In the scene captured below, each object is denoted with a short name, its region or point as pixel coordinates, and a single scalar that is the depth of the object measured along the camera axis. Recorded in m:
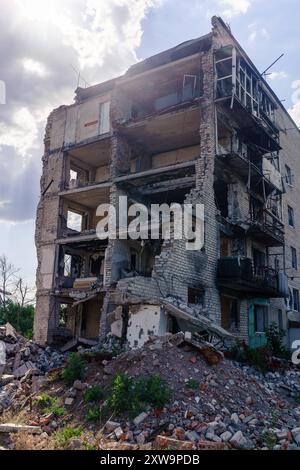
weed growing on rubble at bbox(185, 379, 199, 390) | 8.23
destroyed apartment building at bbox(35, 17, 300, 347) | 16.72
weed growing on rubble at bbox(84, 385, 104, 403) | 8.28
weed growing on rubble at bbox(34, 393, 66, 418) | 8.16
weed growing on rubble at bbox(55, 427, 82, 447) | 6.85
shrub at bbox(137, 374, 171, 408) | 7.58
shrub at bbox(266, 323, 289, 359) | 16.27
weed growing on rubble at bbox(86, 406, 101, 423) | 7.57
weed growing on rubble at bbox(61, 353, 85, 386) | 9.48
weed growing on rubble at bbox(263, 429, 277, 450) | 6.33
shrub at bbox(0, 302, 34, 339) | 26.47
